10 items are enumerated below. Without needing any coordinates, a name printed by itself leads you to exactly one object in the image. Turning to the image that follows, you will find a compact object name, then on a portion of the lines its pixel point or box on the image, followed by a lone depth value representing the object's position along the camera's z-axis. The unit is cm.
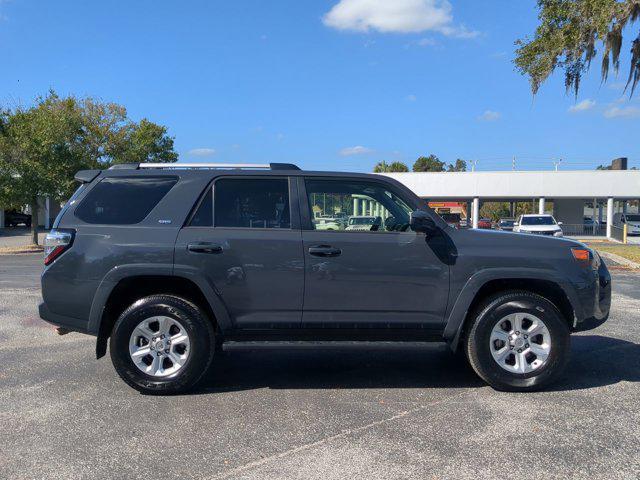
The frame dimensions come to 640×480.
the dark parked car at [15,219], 4509
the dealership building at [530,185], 3628
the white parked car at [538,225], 2228
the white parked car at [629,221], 3716
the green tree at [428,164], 8783
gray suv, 454
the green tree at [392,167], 6668
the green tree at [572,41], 1666
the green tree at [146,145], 3247
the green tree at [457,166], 9448
